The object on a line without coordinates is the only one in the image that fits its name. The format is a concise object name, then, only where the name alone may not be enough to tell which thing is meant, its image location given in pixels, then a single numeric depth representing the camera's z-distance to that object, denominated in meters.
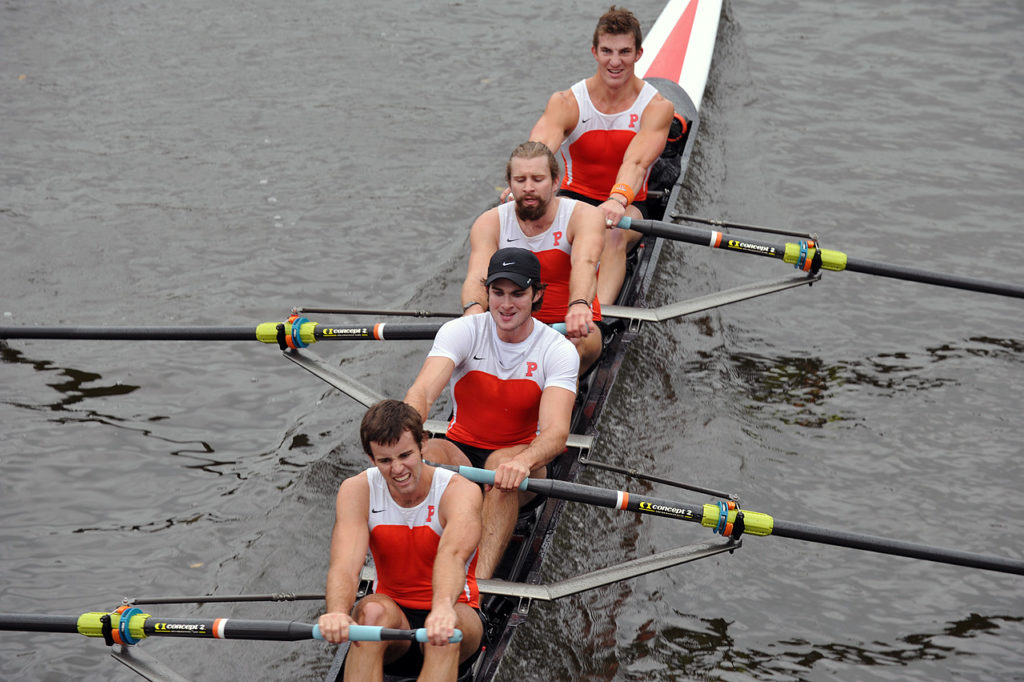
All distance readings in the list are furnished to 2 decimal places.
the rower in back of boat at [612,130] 14.33
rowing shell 9.69
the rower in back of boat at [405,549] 8.46
